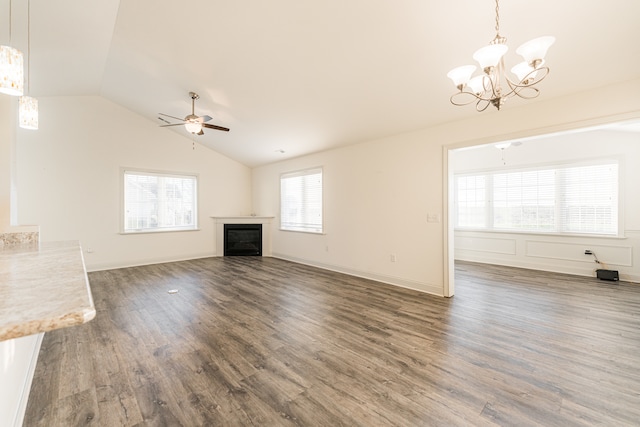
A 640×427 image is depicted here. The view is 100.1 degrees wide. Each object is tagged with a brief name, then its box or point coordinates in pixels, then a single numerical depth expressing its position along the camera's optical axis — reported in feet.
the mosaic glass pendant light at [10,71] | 5.16
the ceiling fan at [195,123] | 13.35
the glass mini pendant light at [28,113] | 7.92
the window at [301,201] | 20.10
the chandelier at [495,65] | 5.77
